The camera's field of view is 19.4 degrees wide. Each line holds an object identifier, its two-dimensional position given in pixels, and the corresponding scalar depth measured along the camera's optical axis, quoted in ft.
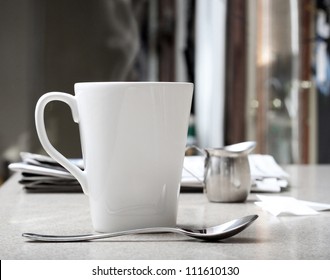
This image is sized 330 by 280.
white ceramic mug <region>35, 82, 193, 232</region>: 2.33
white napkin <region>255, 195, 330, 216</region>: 2.71
